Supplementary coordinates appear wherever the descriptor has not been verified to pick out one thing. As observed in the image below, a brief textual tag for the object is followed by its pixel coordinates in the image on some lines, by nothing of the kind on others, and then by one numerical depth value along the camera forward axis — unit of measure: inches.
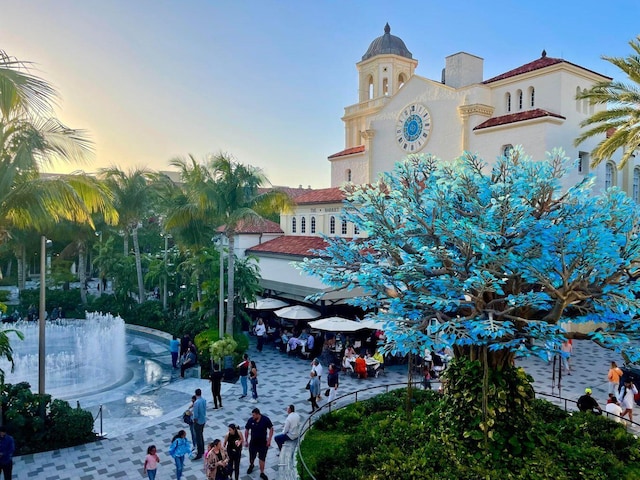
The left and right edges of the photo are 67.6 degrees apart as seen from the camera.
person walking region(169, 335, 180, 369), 820.6
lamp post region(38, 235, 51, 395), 536.7
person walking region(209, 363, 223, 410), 603.3
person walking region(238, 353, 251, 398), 642.2
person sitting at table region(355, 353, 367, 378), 723.4
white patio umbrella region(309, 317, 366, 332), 807.7
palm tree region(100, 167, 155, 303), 1283.2
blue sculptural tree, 359.6
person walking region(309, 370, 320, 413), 590.6
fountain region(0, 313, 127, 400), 731.4
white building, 1011.8
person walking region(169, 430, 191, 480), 406.3
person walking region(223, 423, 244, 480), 406.0
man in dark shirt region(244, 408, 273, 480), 428.0
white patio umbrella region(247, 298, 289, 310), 1009.4
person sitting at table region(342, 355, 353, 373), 749.9
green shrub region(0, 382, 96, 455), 485.7
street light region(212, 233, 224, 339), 814.5
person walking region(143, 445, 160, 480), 392.5
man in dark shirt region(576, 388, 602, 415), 512.4
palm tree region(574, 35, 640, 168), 756.0
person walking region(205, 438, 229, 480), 375.6
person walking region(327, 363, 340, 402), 611.5
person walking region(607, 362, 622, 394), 594.5
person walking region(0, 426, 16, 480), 401.1
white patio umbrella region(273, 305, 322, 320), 909.2
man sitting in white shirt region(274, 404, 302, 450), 458.0
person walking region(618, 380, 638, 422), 524.7
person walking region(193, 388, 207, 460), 462.8
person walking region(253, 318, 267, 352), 923.4
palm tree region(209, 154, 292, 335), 839.7
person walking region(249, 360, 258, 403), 621.9
